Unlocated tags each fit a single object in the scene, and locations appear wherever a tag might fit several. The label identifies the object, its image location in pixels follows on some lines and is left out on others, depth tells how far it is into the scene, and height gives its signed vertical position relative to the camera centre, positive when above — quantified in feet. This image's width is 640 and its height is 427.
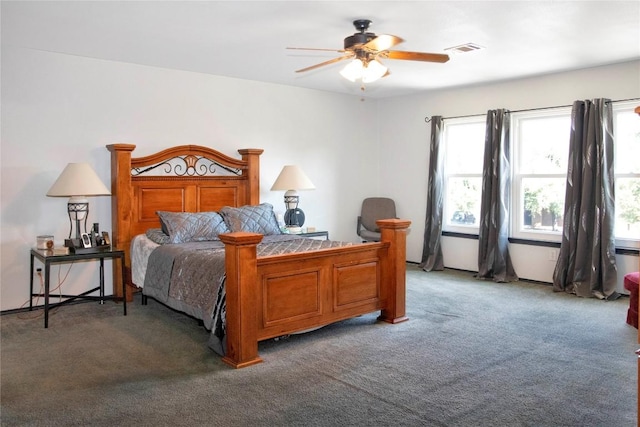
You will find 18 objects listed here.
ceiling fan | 11.61 +3.39
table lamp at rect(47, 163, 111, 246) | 14.64 +0.21
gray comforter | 11.75 -2.07
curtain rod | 17.28 +3.47
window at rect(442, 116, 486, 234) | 22.03 +1.17
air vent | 15.03 +4.51
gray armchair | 24.06 -0.69
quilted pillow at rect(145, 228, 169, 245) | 15.88 -1.26
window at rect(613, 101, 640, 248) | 17.51 +0.93
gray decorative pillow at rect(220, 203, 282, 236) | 17.28 -0.76
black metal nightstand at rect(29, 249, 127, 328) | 13.92 -1.93
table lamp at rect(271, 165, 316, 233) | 19.52 +0.35
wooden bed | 11.16 -1.56
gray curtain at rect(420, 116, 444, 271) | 22.50 -0.07
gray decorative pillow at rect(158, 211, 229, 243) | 15.99 -0.94
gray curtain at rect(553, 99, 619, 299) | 17.30 -0.34
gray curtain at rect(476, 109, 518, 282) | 20.13 +0.07
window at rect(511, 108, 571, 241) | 19.40 +1.08
